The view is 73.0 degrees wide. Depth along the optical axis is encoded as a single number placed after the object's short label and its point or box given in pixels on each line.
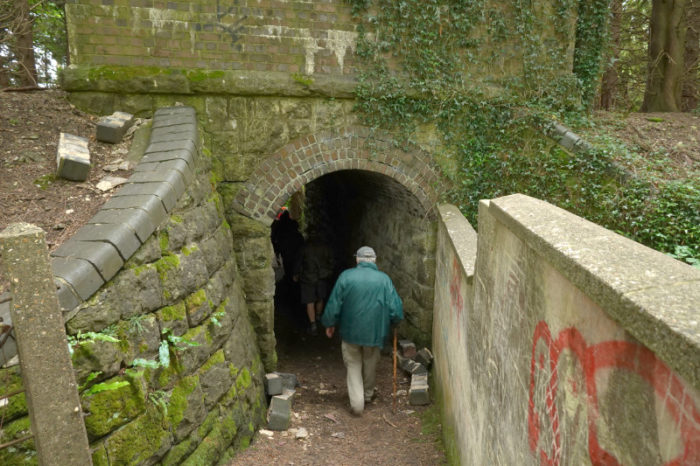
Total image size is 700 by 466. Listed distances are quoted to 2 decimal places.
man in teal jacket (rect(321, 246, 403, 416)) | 5.46
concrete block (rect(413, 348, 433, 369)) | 6.35
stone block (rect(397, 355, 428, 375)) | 6.16
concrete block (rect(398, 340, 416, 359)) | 6.59
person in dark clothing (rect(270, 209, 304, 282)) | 8.77
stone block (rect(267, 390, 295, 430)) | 4.95
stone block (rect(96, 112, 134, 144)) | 4.93
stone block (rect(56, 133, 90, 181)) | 4.20
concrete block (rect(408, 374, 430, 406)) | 5.78
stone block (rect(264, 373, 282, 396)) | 5.36
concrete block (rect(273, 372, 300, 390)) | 5.62
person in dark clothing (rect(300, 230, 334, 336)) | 7.71
